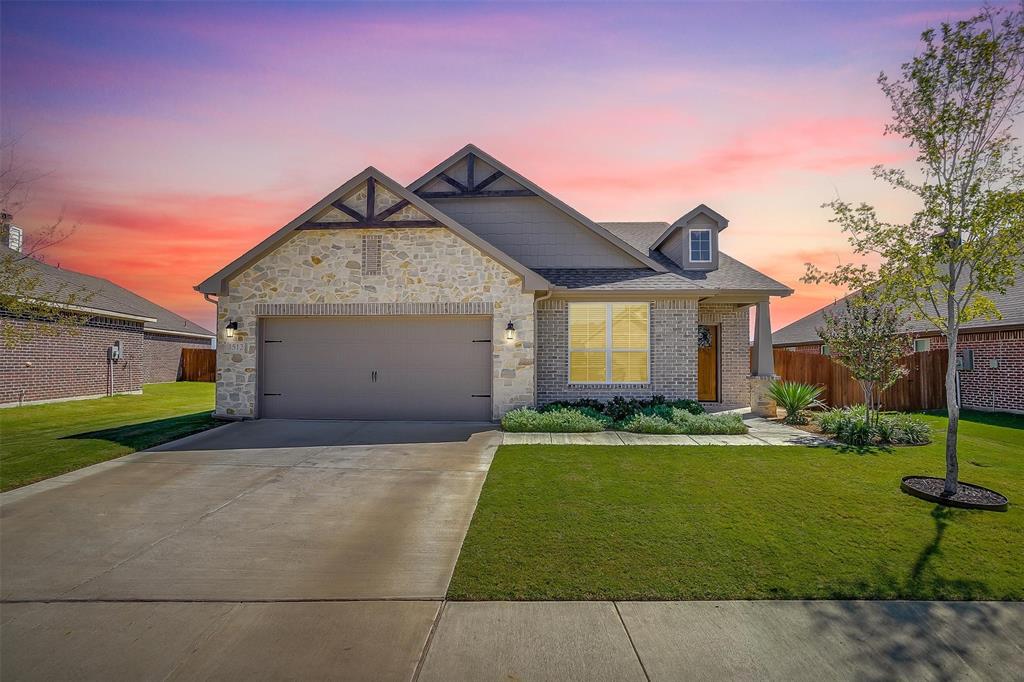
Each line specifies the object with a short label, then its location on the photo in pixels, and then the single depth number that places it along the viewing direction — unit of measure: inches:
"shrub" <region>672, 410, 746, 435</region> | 419.5
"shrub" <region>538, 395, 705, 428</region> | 461.7
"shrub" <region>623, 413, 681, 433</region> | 418.0
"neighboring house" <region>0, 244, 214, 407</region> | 604.7
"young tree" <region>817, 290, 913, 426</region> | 389.4
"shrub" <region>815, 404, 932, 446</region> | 385.1
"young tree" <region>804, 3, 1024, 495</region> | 255.6
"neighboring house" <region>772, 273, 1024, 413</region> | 558.6
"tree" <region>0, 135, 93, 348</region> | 396.5
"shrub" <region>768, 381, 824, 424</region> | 478.9
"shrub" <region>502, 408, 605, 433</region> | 424.5
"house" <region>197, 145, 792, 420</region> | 460.1
